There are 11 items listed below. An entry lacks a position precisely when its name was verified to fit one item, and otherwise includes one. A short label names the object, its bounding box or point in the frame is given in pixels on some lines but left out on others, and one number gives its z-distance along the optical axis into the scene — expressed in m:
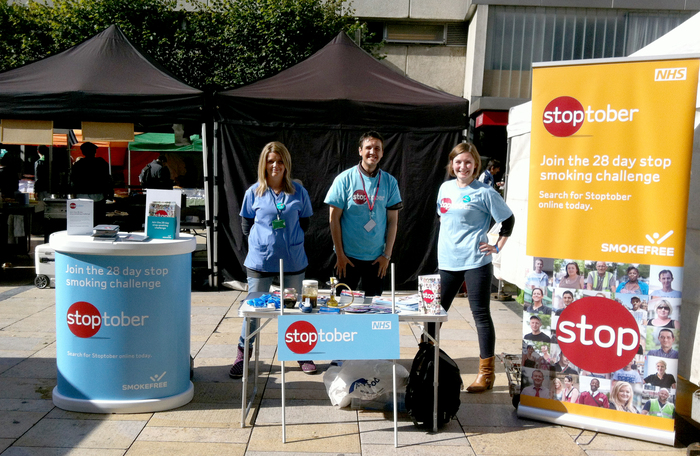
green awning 14.26
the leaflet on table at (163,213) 3.71
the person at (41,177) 11.19
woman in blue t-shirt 4.08
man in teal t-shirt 4.39
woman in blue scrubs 4.21
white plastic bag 3.81
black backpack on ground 3.57
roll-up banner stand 3.34
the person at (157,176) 10.59
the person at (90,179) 8.52
